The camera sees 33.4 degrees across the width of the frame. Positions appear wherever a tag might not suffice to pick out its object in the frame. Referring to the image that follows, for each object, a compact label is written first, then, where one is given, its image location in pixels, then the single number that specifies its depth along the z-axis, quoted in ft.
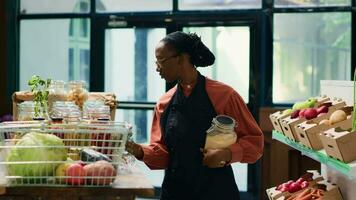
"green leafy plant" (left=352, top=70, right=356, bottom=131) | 7.34
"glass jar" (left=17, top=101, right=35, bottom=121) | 7.57
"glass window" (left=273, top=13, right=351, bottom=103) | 17.67
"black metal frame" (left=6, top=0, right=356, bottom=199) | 17.80
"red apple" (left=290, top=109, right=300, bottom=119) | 9.60
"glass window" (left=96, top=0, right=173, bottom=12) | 18.66
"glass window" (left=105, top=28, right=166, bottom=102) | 18.95
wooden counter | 5.21
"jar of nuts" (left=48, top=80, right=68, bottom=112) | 8.71
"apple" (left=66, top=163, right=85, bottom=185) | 5.28
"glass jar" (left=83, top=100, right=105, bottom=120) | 7.36
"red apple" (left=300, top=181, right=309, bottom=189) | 9.57
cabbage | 5.33
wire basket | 5.30
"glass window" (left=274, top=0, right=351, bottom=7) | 17.48
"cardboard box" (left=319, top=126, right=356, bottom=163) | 7.12
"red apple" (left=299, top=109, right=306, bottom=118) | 9.34
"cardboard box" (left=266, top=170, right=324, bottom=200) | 9.61
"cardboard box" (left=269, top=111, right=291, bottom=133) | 10.10
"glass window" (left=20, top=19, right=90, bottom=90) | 19.45
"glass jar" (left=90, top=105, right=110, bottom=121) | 7.26
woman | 7.98
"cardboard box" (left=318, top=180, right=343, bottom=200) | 8.89
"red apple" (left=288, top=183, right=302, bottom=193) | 9.66
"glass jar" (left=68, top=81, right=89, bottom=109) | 8.70
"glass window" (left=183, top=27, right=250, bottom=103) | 18.15
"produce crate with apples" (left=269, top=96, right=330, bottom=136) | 9.70
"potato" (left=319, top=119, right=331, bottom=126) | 8.39
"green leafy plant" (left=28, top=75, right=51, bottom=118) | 7.68
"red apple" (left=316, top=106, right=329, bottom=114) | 8.89
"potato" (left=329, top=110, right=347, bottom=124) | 8.25
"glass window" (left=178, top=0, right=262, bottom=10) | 17.95
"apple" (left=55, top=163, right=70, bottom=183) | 5.28
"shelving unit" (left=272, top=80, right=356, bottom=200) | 7.24
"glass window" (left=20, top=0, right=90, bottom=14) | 19.15
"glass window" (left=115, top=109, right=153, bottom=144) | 18.99
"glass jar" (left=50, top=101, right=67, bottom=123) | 6.46
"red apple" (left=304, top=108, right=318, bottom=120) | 8.94
